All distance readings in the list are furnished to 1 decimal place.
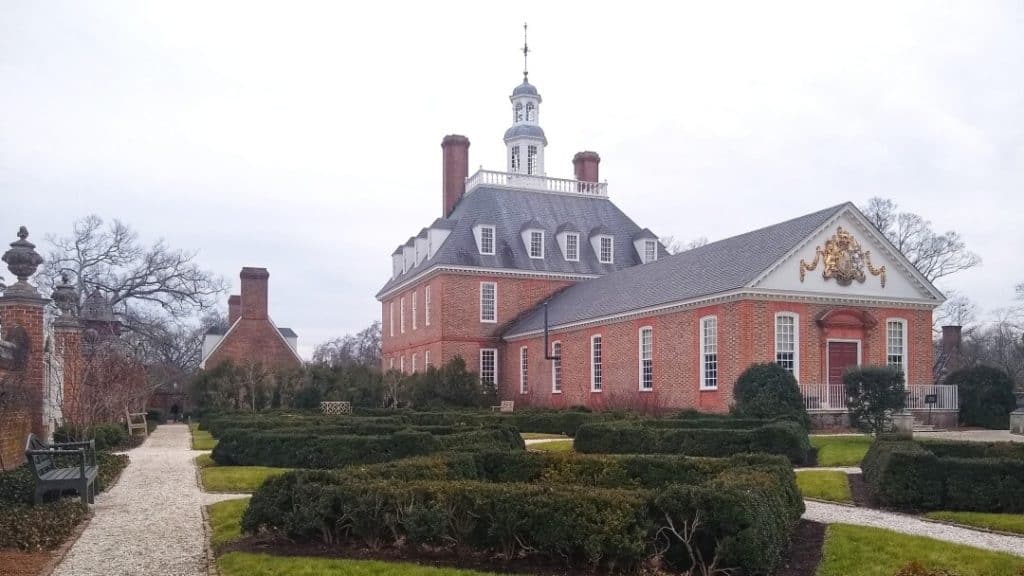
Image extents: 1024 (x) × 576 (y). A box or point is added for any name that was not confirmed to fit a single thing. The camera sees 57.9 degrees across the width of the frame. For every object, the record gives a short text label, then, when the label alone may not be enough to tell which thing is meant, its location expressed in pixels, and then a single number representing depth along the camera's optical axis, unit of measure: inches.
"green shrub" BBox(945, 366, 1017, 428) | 1069.1
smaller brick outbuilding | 1822.1
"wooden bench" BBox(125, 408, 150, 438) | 1164.5
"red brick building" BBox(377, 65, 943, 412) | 1066.1
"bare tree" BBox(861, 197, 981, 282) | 2001.7
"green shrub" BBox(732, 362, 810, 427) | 887.7
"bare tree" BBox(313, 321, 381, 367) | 3816.4
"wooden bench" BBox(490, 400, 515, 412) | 1465.3
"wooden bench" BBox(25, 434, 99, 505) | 472.7
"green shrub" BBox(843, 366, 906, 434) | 864.3
